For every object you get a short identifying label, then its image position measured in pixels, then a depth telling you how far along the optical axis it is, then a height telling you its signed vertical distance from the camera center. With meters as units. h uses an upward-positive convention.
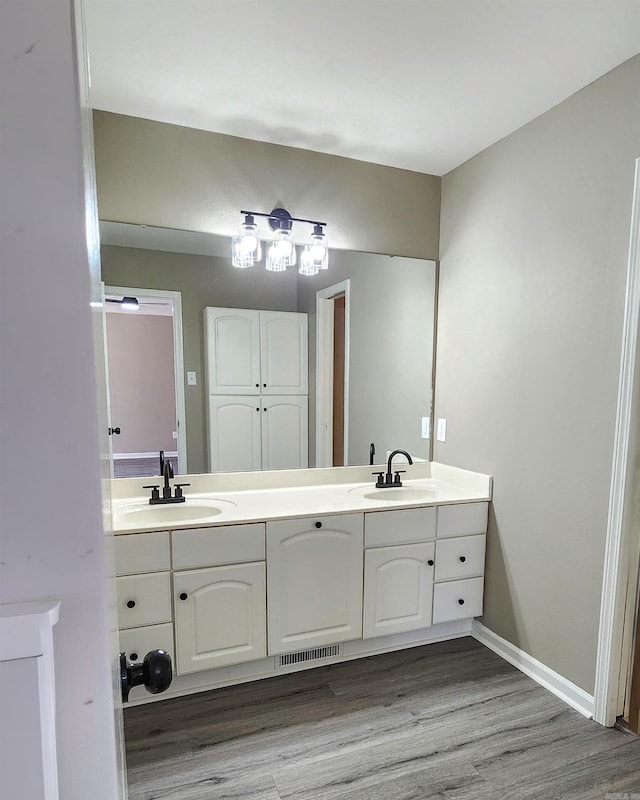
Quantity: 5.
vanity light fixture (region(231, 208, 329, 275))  2.11 +0.57
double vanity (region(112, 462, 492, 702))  1.71 -0.91
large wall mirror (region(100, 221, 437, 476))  2.05 +0.14
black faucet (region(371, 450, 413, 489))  2.38 -0.66
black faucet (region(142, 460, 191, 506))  2.01 -0.61
